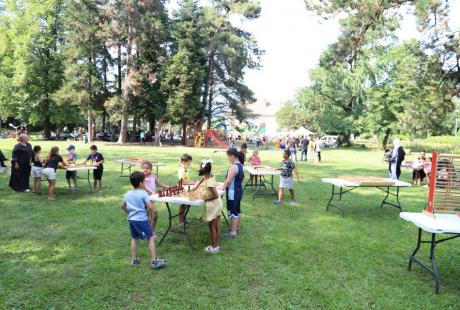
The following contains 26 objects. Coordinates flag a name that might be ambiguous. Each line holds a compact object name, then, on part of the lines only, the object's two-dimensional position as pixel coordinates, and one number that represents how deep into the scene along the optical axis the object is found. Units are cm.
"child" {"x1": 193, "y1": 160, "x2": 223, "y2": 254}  539
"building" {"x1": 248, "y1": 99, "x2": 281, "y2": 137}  9629
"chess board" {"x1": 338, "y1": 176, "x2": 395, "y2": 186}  771
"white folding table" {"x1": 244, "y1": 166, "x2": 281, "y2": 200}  913
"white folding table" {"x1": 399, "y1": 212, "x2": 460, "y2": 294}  415
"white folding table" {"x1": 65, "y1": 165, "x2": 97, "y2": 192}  904
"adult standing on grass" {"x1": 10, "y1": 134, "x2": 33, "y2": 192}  938
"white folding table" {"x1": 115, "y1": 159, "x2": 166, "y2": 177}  1158
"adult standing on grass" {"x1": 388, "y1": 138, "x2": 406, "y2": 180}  1194
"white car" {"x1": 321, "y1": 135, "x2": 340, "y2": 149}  4574
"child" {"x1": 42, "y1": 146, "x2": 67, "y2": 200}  883
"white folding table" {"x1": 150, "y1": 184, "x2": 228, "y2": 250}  523
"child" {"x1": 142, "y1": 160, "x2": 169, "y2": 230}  606
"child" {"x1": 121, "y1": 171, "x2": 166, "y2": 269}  479
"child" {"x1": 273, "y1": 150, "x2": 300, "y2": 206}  864
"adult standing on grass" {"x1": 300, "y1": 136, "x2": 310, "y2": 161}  2183
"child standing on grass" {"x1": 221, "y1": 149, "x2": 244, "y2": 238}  591
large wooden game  471
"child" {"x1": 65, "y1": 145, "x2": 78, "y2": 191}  1016
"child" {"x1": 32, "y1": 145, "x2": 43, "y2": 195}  937
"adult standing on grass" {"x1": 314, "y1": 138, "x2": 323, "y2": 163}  2127
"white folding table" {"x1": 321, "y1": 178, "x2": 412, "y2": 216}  769
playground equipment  3509
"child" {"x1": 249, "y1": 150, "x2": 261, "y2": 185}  1128
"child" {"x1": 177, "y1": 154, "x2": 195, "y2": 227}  671
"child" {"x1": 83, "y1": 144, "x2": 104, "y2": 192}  962
